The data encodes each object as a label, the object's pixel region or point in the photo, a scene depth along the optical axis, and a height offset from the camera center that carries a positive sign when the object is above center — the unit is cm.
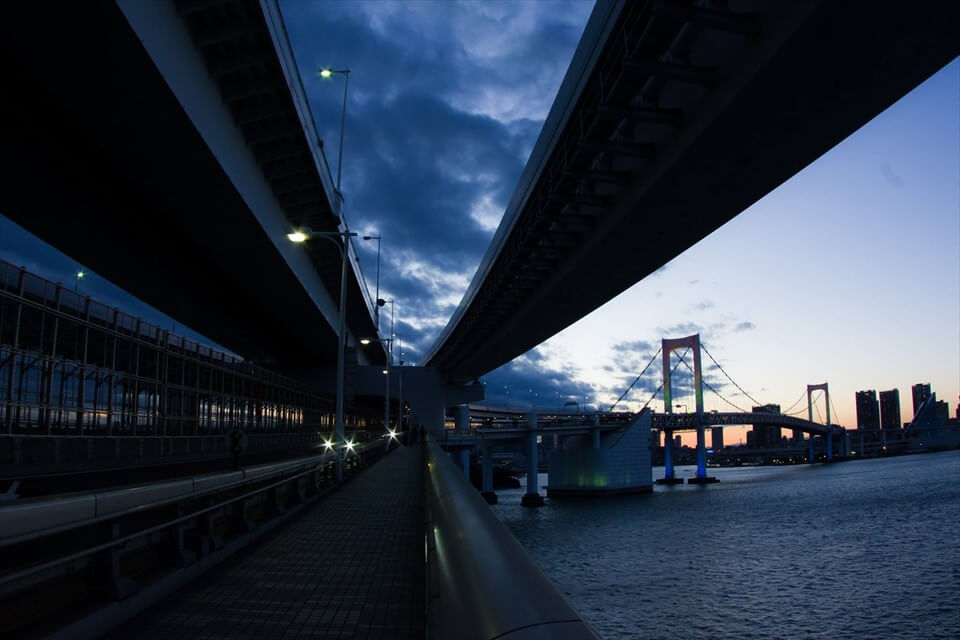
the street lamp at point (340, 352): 1677 +164
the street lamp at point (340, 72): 2278 +1207
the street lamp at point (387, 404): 4730 +1
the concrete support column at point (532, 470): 6816 -755
